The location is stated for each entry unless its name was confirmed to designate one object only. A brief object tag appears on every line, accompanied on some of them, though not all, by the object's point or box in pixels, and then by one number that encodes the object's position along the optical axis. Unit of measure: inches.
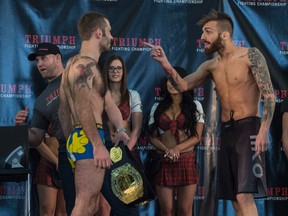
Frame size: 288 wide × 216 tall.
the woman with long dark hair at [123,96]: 273.7
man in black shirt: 210.8
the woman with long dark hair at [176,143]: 274.1
